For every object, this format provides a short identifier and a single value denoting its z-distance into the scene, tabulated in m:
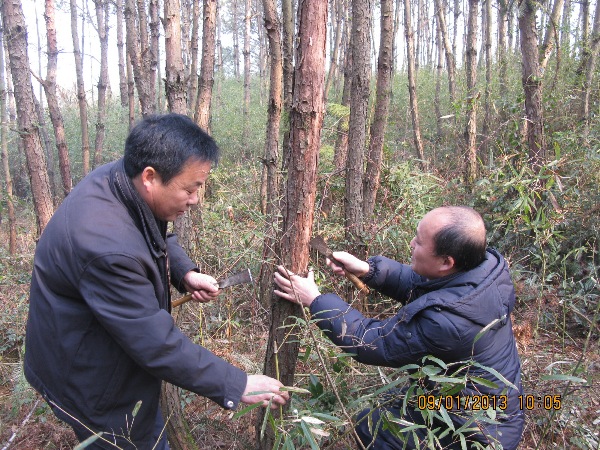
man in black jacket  1.51
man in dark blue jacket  1.84
